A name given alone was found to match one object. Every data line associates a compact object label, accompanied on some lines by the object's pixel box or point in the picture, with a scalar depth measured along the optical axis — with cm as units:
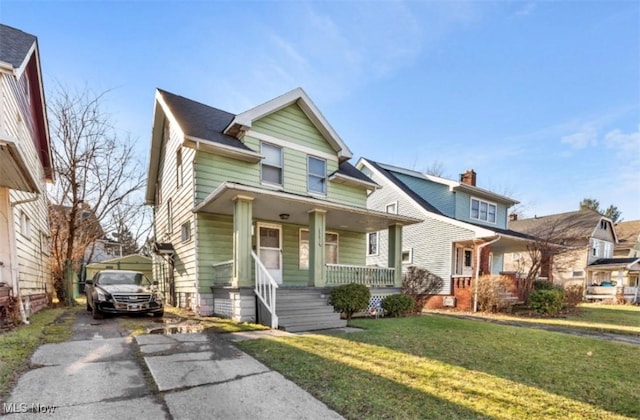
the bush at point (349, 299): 849
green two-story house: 790
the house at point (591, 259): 2270
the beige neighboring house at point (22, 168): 629
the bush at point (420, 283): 1274
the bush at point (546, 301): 1288
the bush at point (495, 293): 1277
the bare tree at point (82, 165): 1299
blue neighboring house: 1507
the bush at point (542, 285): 1481
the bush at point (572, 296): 1449
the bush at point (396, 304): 1000
